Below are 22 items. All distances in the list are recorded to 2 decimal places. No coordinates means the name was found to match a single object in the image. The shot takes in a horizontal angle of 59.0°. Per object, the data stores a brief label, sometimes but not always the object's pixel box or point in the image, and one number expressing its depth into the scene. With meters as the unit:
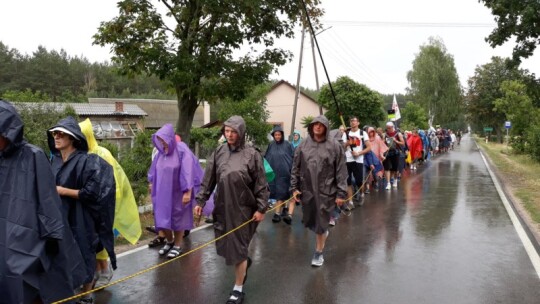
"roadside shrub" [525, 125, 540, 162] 23.15
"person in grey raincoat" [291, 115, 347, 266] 6.05
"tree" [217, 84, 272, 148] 29.67
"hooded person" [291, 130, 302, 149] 10.53
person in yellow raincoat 5.01
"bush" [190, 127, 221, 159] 25.94
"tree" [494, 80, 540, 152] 29.25
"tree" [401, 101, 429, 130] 44.19
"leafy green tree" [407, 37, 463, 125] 57.69
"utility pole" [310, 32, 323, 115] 23.77
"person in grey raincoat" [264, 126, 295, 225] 9.23
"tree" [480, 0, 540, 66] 14.66
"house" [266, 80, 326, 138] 47.97
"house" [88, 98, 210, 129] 52.56
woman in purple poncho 6.32
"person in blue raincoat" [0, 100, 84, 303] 3.12
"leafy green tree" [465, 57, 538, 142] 64.75
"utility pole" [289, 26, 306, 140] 23.74
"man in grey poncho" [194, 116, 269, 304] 4.77
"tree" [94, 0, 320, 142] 10.53
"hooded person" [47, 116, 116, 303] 4.11
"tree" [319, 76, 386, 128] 29.59
